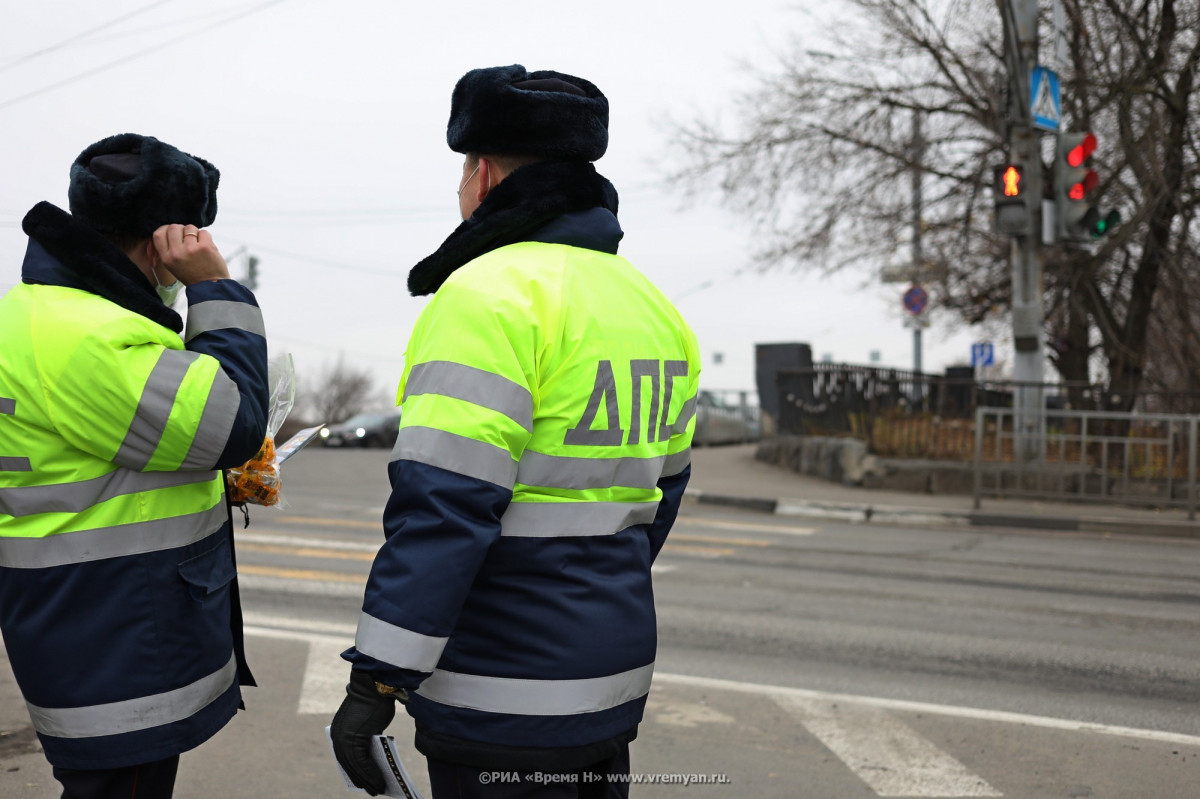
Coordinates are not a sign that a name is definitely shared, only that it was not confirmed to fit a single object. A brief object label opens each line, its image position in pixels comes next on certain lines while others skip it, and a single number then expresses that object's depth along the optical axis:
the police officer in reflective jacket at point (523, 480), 1.91
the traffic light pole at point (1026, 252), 13.13
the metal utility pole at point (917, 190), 17.42
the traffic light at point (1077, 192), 13.10
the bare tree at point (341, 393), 63.34
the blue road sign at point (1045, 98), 13.42
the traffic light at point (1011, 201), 13.34
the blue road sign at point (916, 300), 19.53
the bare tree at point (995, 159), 15.62
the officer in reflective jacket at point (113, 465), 2.18
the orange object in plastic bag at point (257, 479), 2.70
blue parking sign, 22.77
